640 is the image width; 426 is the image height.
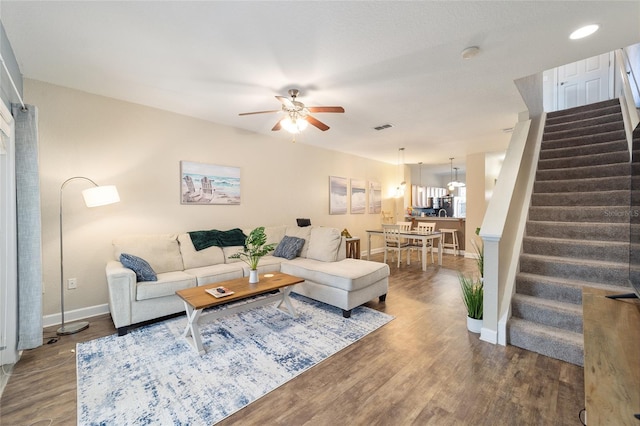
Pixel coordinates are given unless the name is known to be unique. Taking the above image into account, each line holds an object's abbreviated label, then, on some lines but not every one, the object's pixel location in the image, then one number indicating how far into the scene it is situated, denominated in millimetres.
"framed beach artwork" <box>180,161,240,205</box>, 3896
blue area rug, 1672
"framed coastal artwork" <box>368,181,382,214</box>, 7246
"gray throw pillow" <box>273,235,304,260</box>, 4074
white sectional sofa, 2668
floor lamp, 2730
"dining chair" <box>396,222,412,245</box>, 5920
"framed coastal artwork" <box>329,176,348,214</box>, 6176
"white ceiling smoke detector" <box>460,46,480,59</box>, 2288
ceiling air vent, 4371
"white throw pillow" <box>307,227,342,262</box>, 3773
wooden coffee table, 2307
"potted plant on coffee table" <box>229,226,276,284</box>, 2826
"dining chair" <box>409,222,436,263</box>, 5724
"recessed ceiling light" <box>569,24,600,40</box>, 2078
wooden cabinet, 805
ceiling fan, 2950
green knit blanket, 3699
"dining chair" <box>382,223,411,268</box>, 5512
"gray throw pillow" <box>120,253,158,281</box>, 2773
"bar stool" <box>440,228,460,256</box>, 6637
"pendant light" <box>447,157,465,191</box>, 8791
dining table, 5137
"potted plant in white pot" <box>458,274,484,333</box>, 2615
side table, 5330
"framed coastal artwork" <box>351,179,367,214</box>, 6754
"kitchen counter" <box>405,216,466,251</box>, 7003
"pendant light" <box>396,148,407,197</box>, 7207
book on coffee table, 2412
